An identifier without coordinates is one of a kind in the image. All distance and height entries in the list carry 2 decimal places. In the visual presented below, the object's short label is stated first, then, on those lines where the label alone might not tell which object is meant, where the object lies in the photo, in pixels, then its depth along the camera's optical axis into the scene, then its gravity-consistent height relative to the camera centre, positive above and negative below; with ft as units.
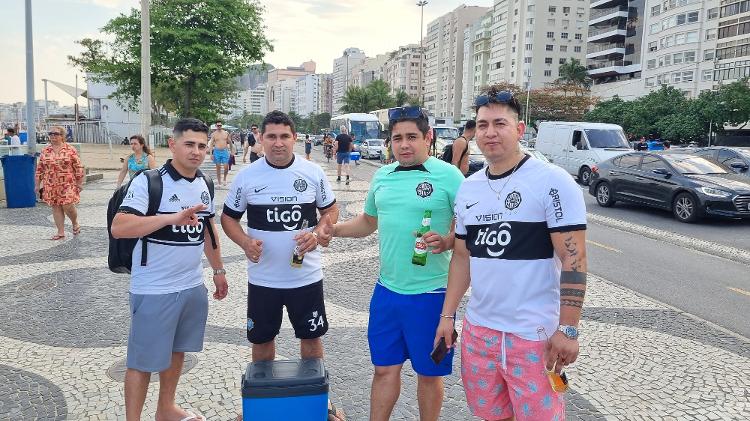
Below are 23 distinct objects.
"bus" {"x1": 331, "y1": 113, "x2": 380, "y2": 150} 136.26 +5.35
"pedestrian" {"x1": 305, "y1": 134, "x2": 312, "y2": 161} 96.52 +0.17
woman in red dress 29.50 -2.10
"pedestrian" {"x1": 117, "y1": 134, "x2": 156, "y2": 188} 31.22 -0.92
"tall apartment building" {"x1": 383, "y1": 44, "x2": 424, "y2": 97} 524.98 +77.06
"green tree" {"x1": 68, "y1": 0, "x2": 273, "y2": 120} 112.47 +19.91
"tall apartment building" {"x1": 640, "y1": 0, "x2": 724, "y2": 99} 201.92 +43.07
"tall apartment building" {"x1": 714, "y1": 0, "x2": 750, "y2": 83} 181.57 +39.36
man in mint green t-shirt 10.10 -2.28
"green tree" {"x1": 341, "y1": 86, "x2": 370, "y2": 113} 259.19 +22.09
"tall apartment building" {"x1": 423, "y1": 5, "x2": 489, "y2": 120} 432.66 +73.09
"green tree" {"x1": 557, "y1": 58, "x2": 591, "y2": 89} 274.98 +39.47
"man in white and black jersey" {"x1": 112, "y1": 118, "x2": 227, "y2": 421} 10.31 -2.50
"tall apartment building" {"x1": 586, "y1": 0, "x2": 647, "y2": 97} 272.51 +57.89
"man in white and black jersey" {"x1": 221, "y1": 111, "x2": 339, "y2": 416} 11.51 -1.95
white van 65.59 +1.21
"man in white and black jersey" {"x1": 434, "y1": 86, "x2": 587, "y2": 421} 7.84 -1.75
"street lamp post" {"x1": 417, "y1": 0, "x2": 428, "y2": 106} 244.81 +62.92
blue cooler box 9.38 -4.23
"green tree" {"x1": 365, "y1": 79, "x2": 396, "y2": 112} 259.19 +24.46
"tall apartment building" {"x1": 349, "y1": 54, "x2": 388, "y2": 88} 604.49 +87.42
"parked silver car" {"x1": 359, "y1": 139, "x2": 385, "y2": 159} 115.44 -0.07
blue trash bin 40.45 -3.11
